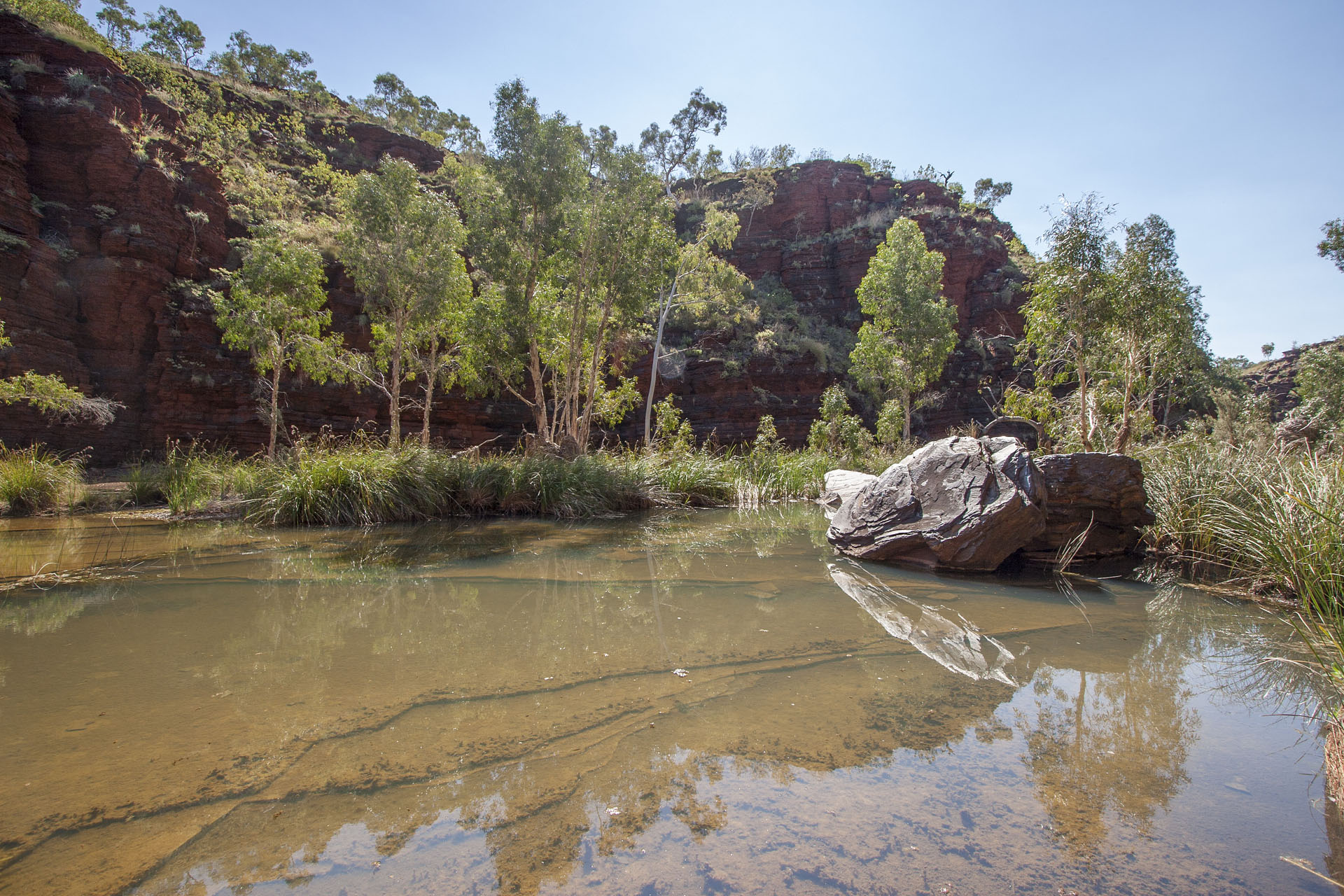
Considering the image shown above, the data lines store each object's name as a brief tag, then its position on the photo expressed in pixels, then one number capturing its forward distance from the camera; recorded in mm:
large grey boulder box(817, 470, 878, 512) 10296
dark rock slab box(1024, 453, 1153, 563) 6898
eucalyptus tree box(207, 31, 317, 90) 37781
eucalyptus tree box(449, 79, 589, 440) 13180
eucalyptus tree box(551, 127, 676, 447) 13570
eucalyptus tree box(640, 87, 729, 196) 44594
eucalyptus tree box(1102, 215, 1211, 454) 9586
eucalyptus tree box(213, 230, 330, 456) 14297
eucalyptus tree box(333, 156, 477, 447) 13609
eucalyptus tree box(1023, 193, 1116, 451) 9672
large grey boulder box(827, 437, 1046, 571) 6008
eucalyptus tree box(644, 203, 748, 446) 20250
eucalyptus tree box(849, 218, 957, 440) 21656
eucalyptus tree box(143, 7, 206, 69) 35875
